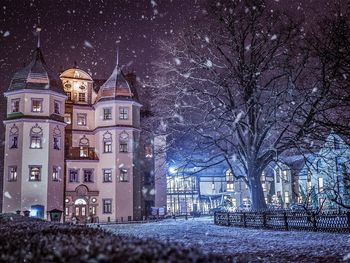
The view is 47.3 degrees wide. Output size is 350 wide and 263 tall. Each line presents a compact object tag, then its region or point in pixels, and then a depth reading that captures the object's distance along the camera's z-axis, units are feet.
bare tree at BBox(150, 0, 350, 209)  82.94
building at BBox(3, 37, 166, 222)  140.97
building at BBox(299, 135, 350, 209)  139.99
